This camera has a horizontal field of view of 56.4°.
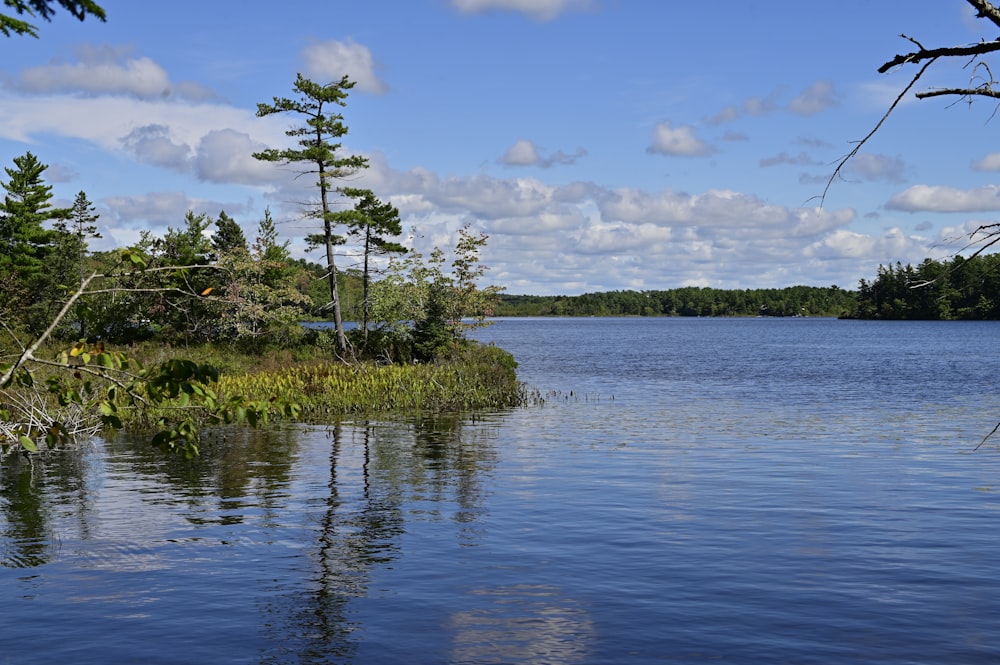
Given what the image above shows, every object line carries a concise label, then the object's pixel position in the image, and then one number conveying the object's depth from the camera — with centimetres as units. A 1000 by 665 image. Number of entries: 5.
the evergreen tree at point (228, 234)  5638
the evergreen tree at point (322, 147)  4734
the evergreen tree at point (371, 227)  4972
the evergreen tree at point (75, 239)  6756
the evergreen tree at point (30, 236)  5716
